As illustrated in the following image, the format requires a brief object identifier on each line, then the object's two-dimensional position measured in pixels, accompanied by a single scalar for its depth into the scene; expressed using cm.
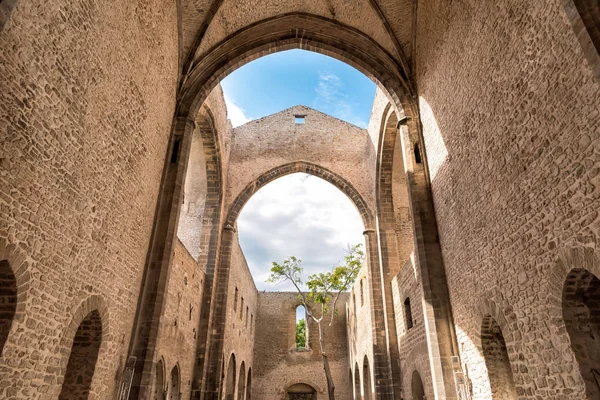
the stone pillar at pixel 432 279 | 750
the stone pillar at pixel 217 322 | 1241
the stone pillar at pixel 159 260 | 741
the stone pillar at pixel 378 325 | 1227
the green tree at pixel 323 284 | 2017
